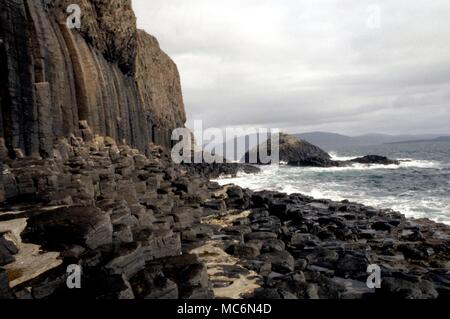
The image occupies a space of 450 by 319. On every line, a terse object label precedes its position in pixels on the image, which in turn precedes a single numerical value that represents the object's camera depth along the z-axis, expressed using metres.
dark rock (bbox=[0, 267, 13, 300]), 7.25
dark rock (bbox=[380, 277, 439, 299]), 10.34
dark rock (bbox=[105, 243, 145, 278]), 8.73
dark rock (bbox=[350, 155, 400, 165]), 79.23
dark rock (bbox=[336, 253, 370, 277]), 12.52
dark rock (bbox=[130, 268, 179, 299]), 8.12
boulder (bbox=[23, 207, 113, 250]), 9.96
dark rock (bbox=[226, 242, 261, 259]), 13.80
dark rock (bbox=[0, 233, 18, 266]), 9.04
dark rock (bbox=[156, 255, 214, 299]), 8.72
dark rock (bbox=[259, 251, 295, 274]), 12.38
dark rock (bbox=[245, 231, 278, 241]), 16.28
